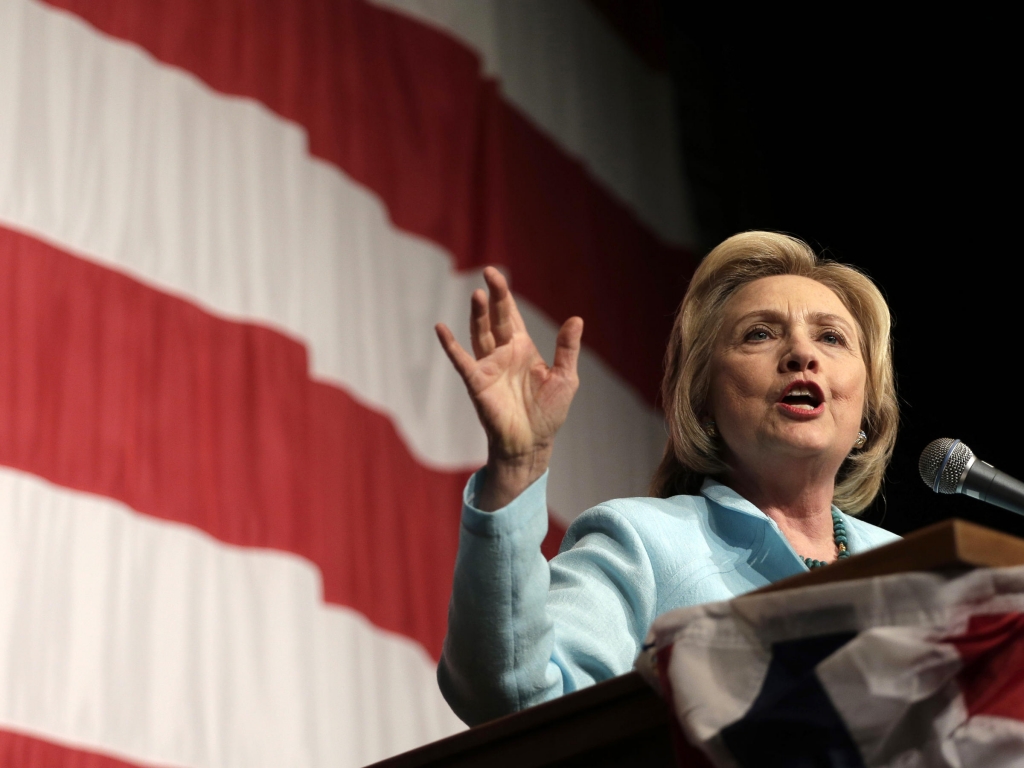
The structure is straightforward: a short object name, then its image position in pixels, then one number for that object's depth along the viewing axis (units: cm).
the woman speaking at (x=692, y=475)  827
